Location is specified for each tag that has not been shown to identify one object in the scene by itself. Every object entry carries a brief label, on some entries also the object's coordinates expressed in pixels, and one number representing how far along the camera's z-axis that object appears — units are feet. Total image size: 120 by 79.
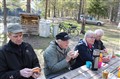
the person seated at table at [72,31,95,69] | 5.98
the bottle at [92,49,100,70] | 4.95
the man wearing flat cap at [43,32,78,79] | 4.94
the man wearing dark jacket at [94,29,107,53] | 7.49
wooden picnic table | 4.60
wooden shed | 18.16
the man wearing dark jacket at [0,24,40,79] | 4.00
